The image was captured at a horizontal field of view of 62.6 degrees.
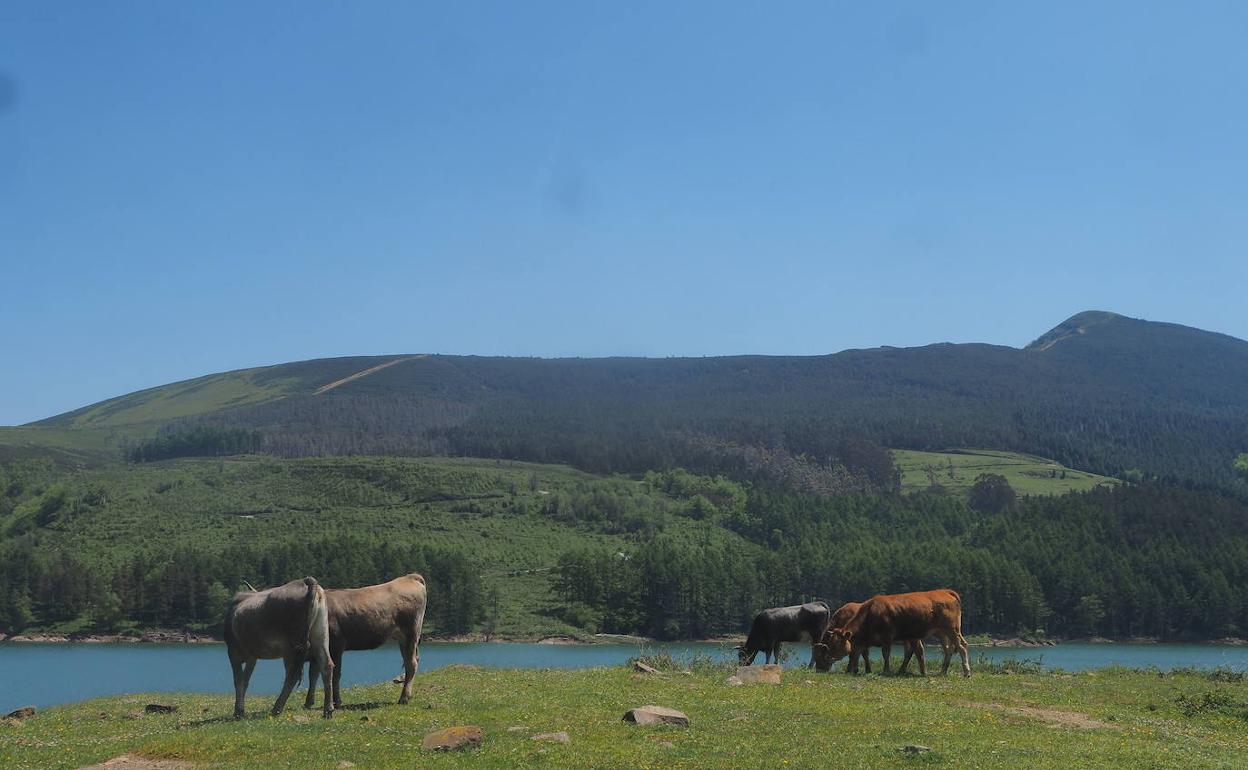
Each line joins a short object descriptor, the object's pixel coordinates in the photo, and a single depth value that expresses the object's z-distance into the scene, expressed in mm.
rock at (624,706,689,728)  18406
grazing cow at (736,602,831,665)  36344
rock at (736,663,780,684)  25375
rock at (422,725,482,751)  16016
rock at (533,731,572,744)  16672
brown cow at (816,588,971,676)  29609
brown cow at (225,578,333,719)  20281
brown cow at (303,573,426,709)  21797
